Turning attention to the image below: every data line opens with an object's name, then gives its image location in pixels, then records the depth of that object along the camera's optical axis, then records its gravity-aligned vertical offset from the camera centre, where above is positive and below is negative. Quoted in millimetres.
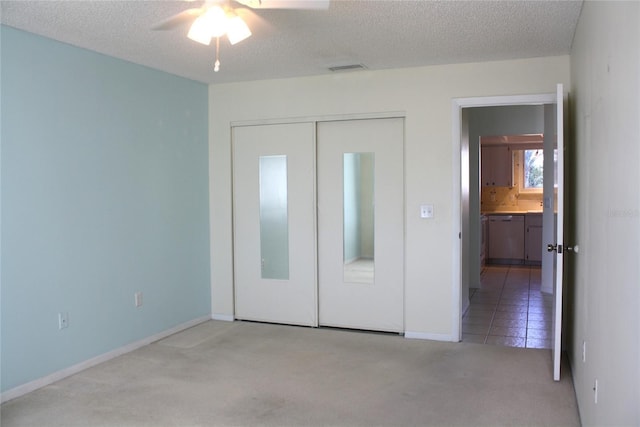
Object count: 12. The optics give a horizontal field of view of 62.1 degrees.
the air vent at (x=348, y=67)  4477 +1110
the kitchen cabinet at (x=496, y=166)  9289 +534
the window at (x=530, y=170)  9461 +463
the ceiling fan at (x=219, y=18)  2490 +875
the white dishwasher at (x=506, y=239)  8875 -717
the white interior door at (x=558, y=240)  3361 -289
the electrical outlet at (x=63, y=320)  3694 -838
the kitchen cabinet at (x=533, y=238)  8719 -696
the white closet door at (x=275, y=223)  5035 -242
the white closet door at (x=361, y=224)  4750 -241
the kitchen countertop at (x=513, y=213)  8858 -287
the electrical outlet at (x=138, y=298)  4379 -816
